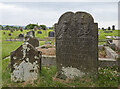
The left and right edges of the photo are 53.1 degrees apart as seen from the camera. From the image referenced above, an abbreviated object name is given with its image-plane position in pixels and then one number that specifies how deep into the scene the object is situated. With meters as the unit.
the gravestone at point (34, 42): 8.22
